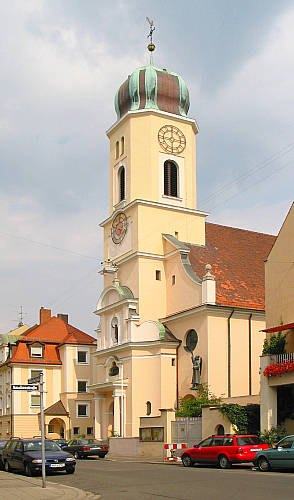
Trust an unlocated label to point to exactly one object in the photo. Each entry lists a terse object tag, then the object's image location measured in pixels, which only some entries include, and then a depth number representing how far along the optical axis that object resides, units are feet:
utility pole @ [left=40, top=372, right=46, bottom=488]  56.85
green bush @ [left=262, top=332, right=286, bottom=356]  97.09
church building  134.00
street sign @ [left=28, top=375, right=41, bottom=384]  59.88
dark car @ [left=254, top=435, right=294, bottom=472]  68.39
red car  76.64
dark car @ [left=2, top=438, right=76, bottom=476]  72.90
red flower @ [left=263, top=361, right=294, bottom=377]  90.02
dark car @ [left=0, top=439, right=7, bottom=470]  86.22
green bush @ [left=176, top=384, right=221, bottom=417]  122.31
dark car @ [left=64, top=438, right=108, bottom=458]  121.49
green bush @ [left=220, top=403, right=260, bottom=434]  101.24
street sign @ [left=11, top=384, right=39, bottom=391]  59.67
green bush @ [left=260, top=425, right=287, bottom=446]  92.22
